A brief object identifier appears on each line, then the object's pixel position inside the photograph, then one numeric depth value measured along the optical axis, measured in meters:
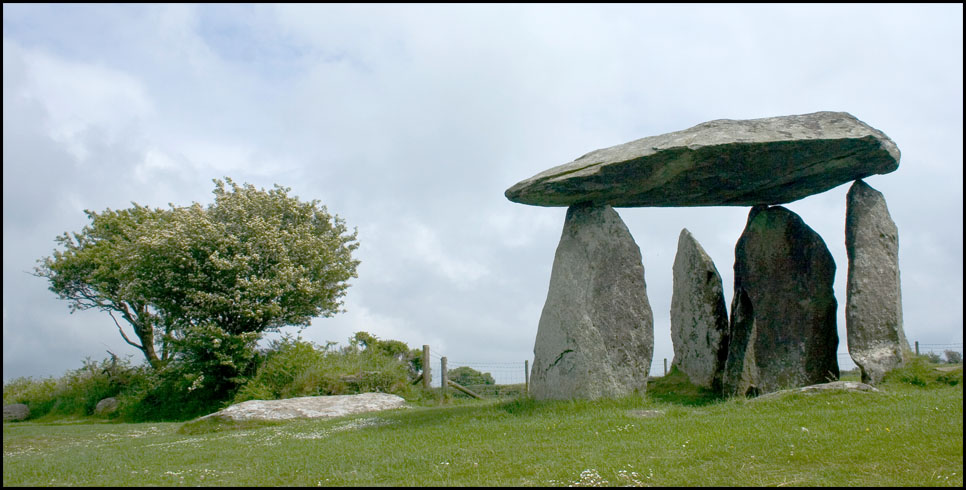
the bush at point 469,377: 35.88
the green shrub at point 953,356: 23.24
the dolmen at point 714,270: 16.45
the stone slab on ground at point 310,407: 20.05
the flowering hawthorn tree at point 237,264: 27.94
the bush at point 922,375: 16.12
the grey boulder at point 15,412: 31.45
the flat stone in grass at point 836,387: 14.72
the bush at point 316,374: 27.20
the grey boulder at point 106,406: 30.15
